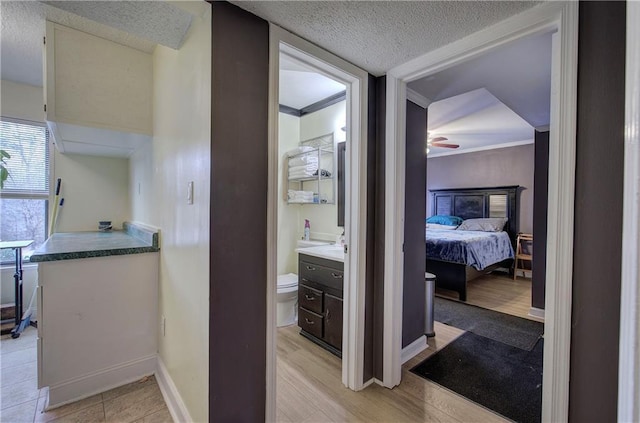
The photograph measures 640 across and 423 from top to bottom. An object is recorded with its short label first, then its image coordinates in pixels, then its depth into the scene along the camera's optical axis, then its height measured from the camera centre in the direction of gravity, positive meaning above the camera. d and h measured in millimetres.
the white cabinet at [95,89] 1847 +831
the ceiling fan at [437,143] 4463 +1097
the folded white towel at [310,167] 3174 +459
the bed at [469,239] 3919 -468
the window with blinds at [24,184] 2863 +216
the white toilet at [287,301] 2893 -988
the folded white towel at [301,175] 3160 +372
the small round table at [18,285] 2566 -754
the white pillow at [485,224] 5359 -301
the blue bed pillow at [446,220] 5961 -243
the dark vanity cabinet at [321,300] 2334 -825
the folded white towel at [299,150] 3234 +671
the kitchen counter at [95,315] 1743 -734
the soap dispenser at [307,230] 3404 -274
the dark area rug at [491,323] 2709 -1243
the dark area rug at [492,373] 1806 -1249
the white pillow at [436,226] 5831 -373
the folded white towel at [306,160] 3191 +551
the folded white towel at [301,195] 3250 +145
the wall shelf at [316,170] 3156 +425
